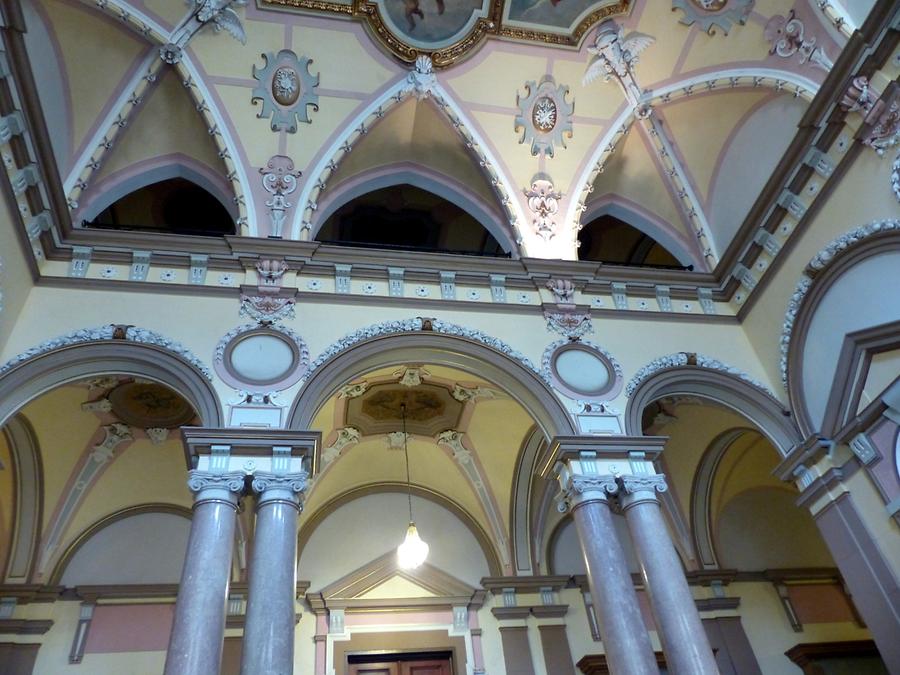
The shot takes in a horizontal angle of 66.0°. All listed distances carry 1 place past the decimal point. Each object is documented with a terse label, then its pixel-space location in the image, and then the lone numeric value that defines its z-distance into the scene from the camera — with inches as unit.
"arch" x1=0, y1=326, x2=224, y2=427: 236.8
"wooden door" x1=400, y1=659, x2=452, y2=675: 343.3
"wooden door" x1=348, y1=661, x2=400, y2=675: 337.1
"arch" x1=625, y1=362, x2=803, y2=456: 282.2
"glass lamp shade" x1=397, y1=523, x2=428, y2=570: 291.9
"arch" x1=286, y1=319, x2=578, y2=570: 265.1
